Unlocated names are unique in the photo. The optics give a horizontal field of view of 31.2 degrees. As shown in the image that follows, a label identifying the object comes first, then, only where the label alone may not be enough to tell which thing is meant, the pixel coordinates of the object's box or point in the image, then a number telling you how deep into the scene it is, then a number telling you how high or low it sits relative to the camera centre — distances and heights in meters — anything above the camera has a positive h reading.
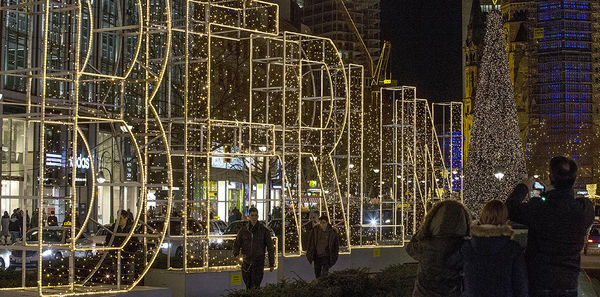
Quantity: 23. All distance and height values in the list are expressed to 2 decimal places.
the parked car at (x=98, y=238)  27.36 -1.85
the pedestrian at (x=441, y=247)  8.17 -0.61
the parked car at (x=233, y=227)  31.01 -1.76
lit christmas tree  47.44 +1.27
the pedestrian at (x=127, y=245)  15.15 -1.19
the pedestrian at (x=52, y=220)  30.30 -1.55
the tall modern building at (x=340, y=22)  152.12 +21.20
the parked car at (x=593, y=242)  38.72 -2.67
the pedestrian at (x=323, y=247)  19.36 -1.44
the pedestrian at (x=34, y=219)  35.79 -1.85
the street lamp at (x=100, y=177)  31.92 -0.32
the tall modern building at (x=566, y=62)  131.25 +13.17
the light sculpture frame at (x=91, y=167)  11.48 -0.01
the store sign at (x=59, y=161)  40.96 +0.24
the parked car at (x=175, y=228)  28.16 -1.74
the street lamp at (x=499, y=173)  47.16 -0.20
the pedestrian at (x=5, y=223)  35.28 -1.95
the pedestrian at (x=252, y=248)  16.36 -1.24
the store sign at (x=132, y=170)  44.96 -0.15
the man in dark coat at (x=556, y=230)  7.82 -0.45
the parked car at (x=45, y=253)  24.33 -2.00
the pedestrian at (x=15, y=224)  36.03 -2.03
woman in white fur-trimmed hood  7.84 -0.64
